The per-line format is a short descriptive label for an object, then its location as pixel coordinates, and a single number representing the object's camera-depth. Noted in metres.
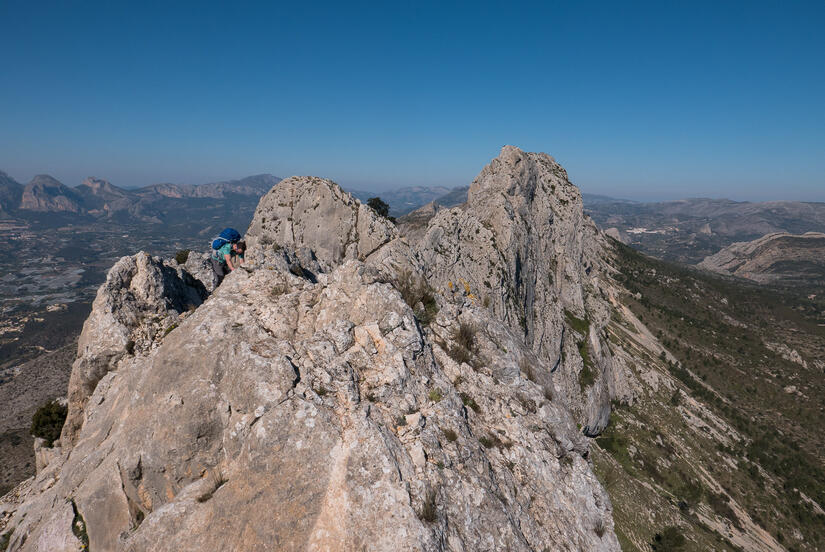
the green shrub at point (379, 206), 58.14
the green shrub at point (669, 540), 38.12
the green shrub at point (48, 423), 15.12
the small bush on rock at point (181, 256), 24.65
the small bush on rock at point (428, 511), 6.96
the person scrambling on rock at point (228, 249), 17.23
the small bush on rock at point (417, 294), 12.52
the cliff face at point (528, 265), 37.47
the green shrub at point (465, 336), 12.36
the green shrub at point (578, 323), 57.50
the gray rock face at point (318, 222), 32.84
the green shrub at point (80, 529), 9.05
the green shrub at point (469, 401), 10.69
